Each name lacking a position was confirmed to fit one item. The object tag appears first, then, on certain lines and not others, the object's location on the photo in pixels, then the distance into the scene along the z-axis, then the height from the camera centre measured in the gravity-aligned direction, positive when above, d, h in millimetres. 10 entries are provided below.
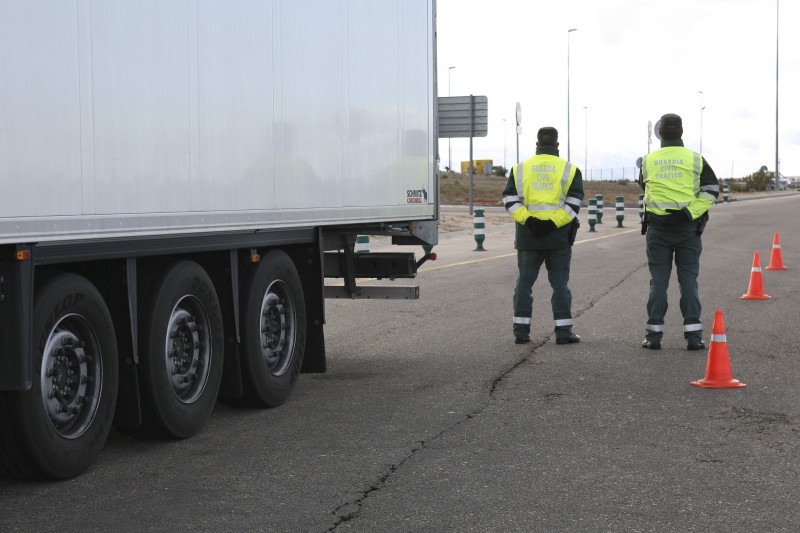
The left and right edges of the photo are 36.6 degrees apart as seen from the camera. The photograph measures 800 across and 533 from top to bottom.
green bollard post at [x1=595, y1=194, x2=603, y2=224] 37469 -956
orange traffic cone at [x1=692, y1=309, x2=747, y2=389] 8422 -1325
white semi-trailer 5195 -58
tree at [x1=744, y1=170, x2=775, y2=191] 107812 -409
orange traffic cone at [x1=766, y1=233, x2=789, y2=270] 19531 -1331
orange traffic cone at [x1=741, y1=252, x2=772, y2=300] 14781 -1350
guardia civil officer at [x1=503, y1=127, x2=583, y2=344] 10781 -361
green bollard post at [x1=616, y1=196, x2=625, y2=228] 37125 -978
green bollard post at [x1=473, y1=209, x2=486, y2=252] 25109 -966
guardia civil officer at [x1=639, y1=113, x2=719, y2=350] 10430 -341
